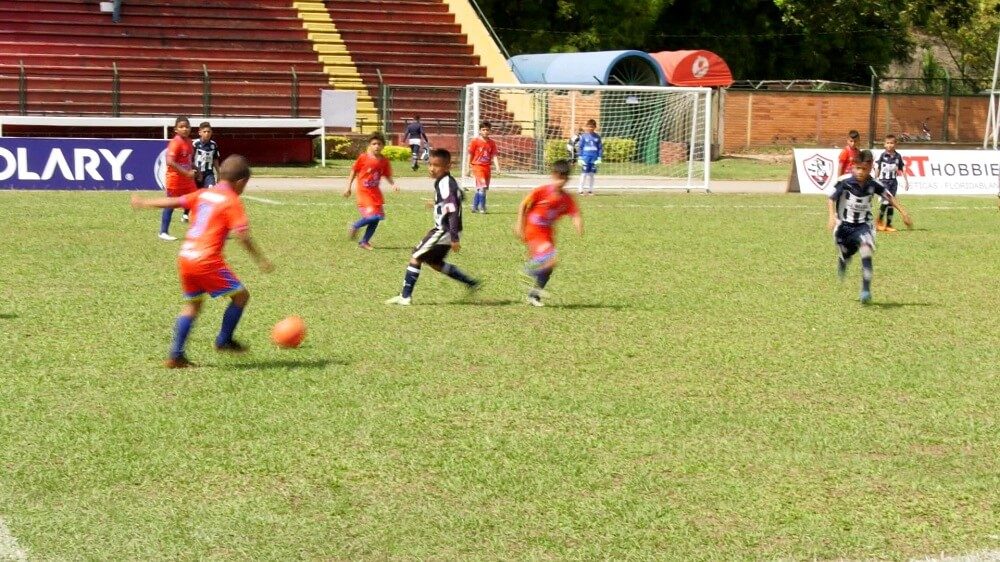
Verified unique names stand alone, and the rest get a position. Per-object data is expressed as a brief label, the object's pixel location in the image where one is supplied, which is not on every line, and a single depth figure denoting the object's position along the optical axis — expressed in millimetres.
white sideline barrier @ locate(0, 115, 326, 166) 33531
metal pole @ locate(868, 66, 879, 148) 43503
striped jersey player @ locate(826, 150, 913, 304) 13734
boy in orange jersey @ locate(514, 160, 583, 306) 12906
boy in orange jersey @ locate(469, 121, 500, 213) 24375
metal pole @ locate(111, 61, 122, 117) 38072
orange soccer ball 9898
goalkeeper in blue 29281
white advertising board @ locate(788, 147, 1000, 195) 32125
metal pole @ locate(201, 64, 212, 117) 38812
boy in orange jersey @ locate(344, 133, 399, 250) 17594
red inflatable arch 45281
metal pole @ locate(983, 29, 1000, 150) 38156
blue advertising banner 26469
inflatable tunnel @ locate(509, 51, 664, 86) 42625
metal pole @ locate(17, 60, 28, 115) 36562
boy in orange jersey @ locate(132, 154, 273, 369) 9375
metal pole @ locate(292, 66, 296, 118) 39219
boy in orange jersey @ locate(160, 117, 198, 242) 17875
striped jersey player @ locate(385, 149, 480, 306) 12781
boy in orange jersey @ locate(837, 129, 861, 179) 21844
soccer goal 33500
